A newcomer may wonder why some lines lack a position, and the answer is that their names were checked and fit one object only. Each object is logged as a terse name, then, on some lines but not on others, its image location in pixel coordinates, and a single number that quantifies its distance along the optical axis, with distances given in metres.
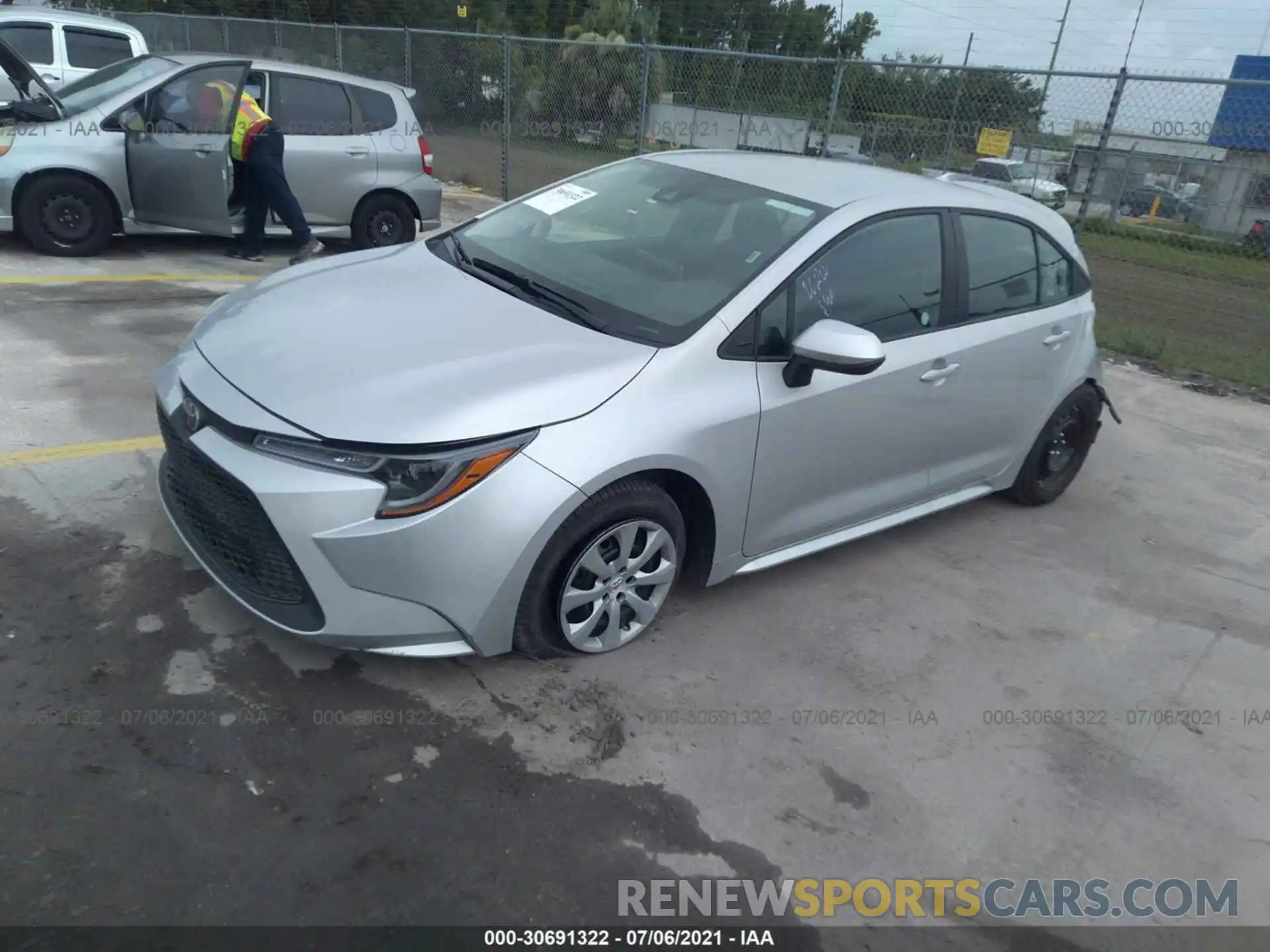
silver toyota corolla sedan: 2.74
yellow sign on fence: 9.61
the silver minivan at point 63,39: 10.82
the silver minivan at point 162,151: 7.00
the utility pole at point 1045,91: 8.78
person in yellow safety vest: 7.33
